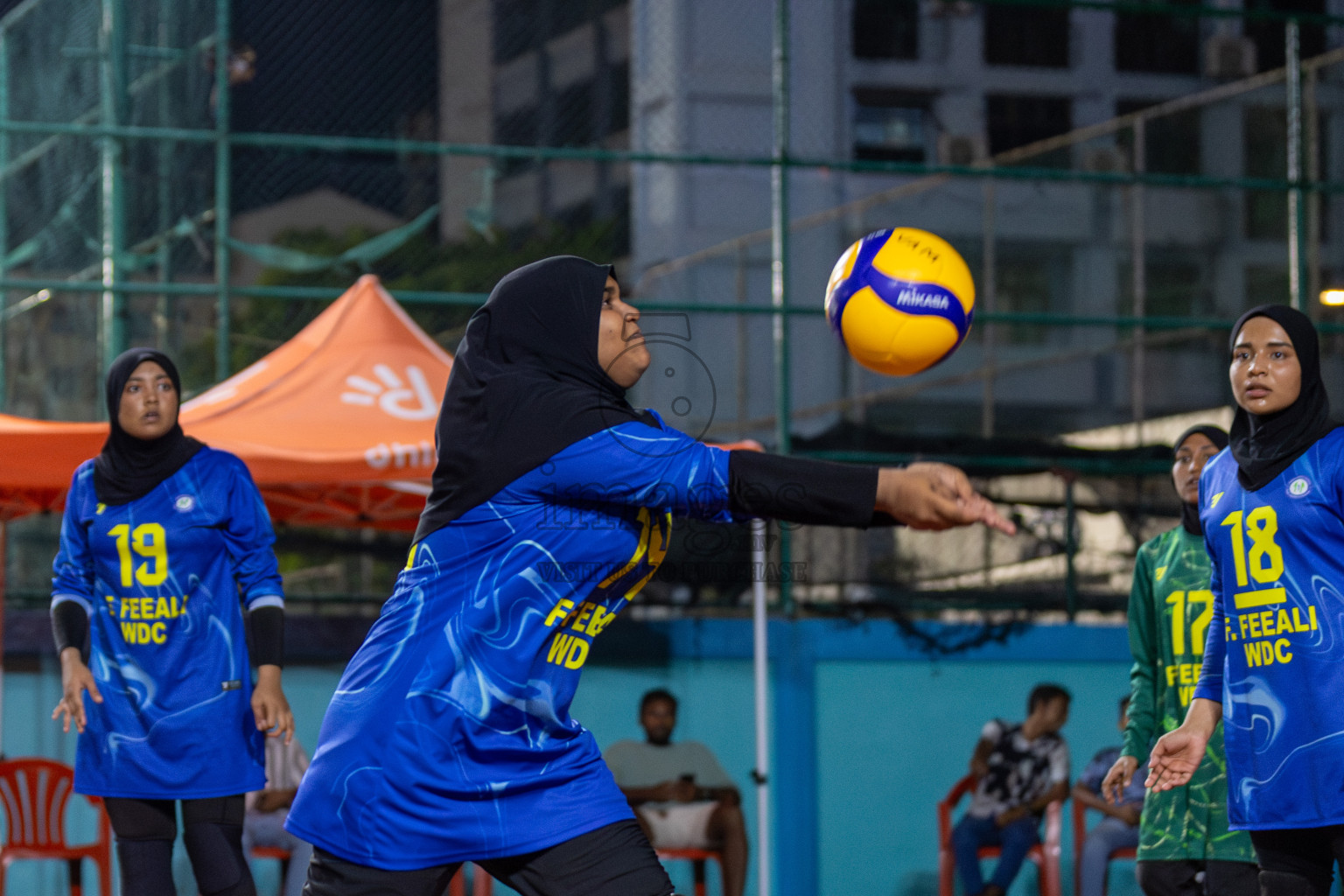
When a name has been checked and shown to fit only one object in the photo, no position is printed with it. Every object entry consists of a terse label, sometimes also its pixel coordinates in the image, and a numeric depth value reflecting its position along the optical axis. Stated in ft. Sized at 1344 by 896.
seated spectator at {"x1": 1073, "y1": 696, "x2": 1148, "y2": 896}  47.37
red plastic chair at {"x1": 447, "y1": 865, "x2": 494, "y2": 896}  48.55
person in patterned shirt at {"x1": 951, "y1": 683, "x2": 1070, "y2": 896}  49.08
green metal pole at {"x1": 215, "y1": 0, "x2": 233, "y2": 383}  53.98
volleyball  28.12
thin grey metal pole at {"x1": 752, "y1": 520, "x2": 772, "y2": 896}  46.61
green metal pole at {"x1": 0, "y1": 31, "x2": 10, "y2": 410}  55.11
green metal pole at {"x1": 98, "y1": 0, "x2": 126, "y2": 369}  53.72
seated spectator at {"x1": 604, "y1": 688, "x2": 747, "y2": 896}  50.03
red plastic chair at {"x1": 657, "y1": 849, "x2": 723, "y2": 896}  48.80
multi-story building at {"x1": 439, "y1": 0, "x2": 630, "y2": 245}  68.69
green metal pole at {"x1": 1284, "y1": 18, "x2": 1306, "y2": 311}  60.90
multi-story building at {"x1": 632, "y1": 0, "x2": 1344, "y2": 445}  85.61
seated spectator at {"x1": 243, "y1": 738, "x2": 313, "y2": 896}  47.93
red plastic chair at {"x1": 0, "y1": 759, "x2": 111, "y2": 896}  45.39
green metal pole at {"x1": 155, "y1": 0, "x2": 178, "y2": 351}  56.24
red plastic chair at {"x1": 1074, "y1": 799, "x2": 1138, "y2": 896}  47.85
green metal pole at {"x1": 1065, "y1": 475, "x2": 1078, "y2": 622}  57.88
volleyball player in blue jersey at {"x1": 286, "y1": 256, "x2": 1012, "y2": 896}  18.56
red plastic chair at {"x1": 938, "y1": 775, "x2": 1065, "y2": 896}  47.93
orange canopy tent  41.63
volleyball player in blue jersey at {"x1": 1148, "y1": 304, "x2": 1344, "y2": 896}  26.07
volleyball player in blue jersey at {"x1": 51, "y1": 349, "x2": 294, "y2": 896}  31.99
